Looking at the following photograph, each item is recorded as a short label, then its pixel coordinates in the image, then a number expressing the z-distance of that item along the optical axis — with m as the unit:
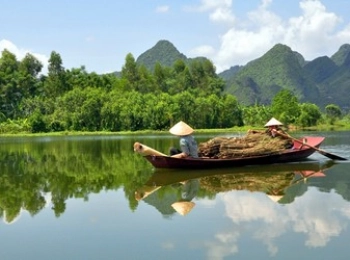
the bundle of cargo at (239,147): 13.99
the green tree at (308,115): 58.72
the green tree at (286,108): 59.53
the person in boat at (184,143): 12.40
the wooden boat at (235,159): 12.80
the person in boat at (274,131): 15.23
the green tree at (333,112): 67.92
